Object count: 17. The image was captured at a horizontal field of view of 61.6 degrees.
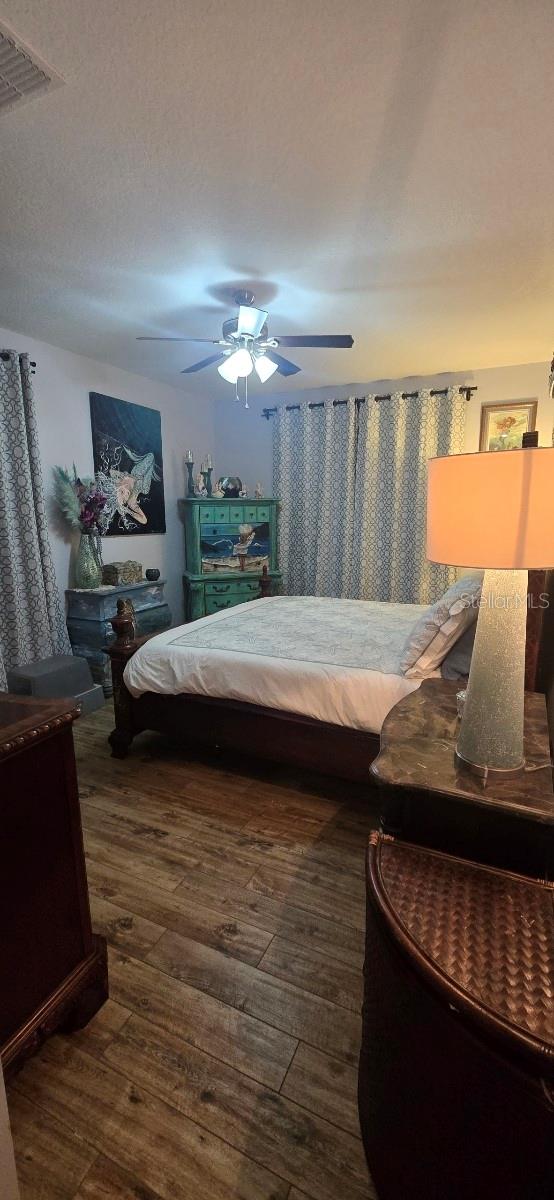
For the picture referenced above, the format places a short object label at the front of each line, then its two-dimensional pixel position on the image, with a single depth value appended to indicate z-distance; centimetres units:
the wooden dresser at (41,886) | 101
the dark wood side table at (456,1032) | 66
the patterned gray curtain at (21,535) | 299
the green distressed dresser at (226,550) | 442
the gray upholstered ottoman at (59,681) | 285
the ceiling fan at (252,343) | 240
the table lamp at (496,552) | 94
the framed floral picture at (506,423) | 377
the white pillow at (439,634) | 194
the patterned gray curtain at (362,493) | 410
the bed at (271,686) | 205
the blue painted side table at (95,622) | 342
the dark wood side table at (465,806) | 101
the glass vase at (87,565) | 351
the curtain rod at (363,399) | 391
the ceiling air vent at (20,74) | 121
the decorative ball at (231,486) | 462
